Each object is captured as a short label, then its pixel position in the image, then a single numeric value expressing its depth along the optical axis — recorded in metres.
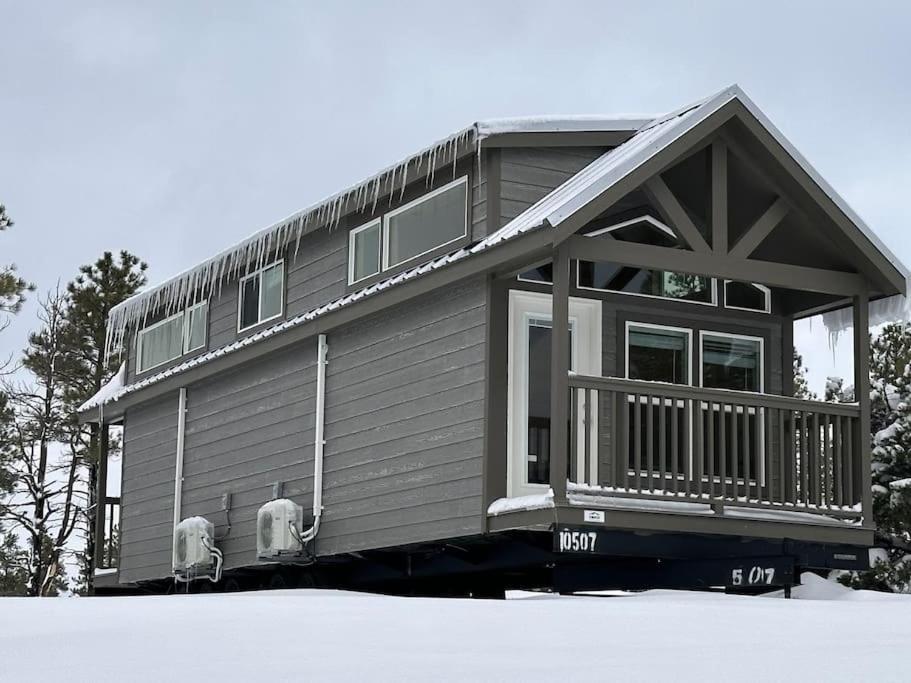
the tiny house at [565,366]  12.98
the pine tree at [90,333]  35.38
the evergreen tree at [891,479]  21.28
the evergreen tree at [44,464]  35.25
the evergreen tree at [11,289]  31.00
